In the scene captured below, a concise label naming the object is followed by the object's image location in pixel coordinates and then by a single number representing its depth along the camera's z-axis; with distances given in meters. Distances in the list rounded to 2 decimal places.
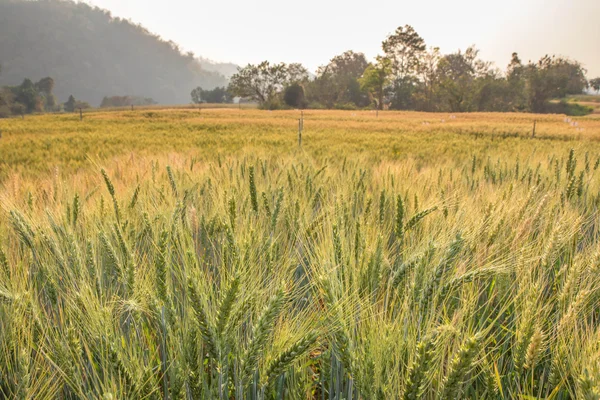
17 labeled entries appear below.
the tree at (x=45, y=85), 102.88
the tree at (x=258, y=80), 67.31
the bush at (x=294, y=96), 60.66
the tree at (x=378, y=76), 56.31
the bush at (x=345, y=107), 60.06
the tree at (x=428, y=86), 62.87
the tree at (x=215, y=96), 114.73
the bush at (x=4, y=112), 68.94
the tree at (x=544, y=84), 58.19
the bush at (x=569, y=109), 58.00
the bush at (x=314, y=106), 64.19
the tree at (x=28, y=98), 82.69
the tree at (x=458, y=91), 55.81
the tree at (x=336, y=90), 76.81
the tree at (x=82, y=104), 100.76
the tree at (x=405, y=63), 65.50
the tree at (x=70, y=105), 96.97
